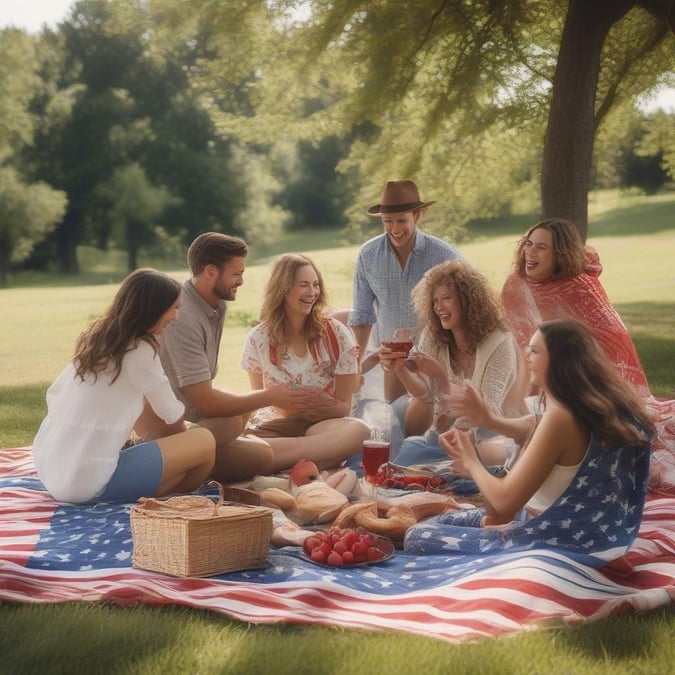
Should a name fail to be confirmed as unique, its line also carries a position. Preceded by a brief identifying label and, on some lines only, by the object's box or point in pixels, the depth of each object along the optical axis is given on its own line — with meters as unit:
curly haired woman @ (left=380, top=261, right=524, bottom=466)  5.92
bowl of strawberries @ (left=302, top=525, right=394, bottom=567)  4.41
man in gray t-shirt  5.92
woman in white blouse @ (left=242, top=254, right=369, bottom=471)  6.22
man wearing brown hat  7.19
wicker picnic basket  4.16
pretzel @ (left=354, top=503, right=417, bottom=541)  4.79
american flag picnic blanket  3.68
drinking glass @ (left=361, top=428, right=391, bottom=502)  5.03
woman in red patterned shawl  6.29
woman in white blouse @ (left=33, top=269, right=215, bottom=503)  5.15
